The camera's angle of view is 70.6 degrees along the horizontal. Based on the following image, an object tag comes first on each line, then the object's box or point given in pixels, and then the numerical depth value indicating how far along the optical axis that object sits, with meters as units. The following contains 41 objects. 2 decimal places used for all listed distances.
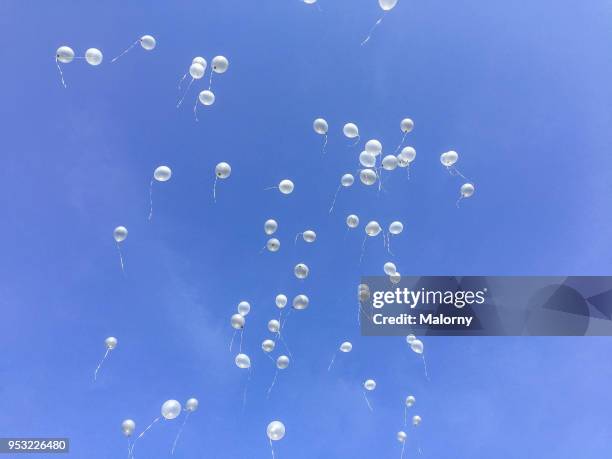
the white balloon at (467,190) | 6.63
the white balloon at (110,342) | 6.62
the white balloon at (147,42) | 5.98
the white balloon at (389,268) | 6.90
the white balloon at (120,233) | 6.43
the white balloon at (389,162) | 5.96
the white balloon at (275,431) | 6.01
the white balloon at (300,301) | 6.46
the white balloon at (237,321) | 6.58
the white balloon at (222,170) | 6.23
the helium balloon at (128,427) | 6.32
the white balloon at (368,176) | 6.05
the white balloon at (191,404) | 6.36
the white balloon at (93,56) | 5.96
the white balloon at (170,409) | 6.01
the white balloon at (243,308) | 6.72
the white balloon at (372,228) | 6.34
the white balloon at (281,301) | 6.55
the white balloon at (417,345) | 6.85
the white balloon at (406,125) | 6.35
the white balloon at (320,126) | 6.44
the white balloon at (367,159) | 6.03
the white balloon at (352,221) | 6.48
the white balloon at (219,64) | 5.86
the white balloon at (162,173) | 6.22
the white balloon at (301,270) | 6.58
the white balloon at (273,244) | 6.54
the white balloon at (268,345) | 6.43
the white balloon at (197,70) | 5.82
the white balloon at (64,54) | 5.81
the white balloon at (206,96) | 6.05
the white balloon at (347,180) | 6.44
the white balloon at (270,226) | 6.41
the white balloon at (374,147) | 6.05
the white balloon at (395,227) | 6.86
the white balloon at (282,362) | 6.30
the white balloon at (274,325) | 6.43
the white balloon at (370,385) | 6.95
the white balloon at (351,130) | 6.35
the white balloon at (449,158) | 6.38
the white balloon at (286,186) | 6.42
